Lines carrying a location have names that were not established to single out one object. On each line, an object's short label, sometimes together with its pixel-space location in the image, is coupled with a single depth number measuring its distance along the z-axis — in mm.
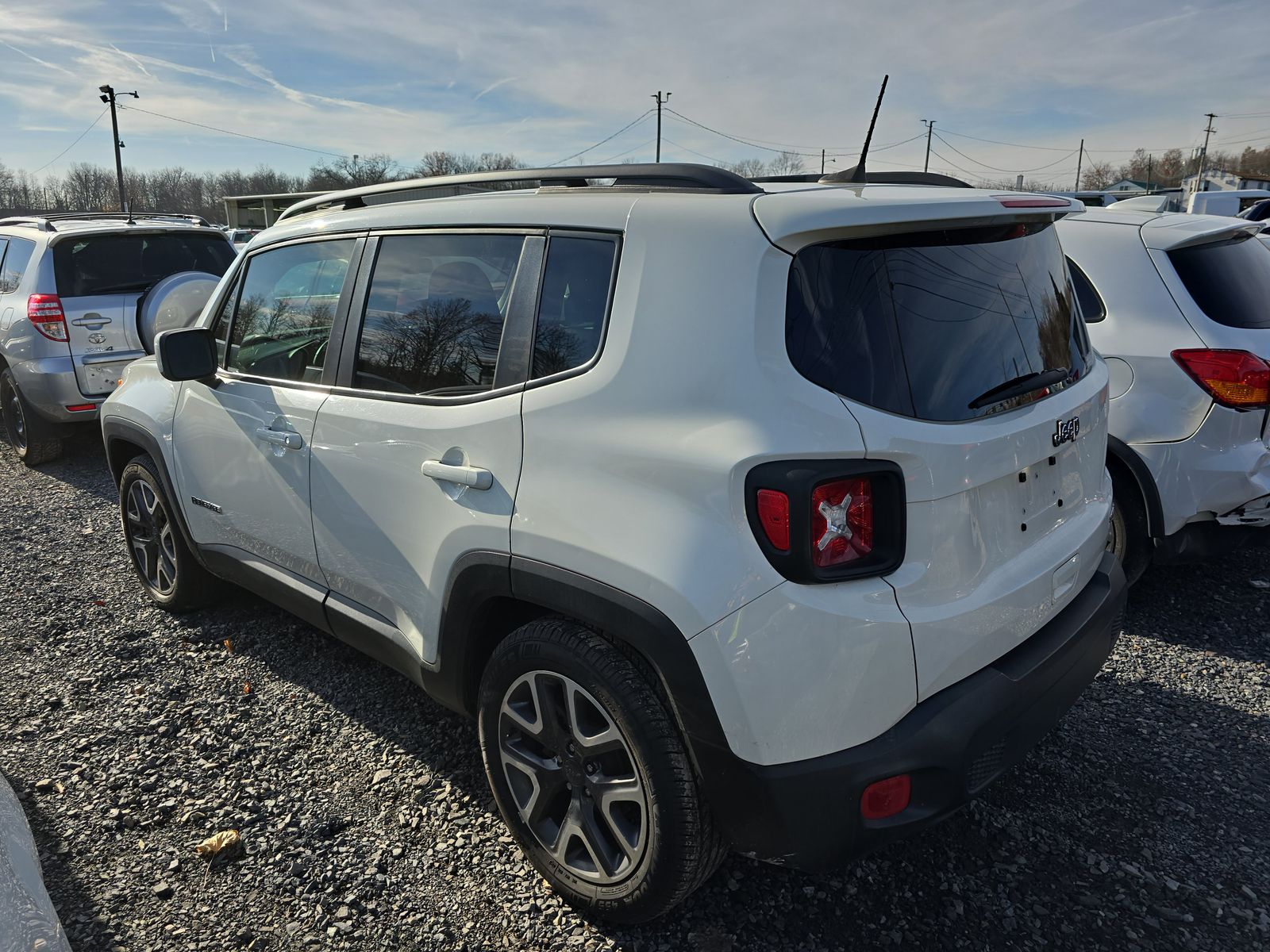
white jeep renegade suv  1771
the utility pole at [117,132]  44531
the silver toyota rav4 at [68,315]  6547
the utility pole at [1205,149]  79712
